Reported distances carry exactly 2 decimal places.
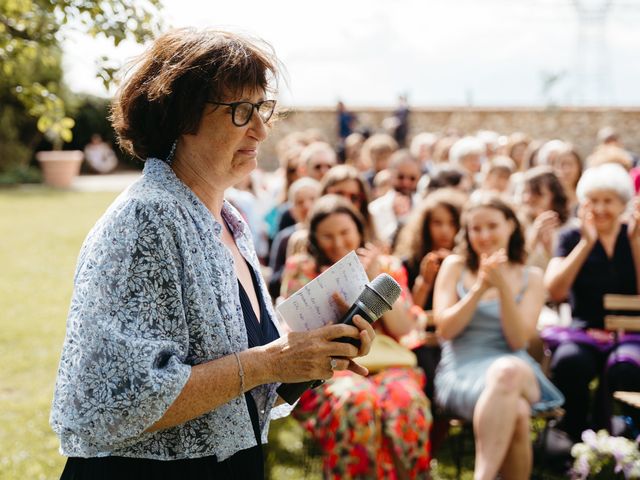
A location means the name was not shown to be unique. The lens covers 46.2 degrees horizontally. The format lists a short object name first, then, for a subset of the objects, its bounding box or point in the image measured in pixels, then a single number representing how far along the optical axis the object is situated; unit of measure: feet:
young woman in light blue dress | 12.78
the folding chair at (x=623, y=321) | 13.38
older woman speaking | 5.19
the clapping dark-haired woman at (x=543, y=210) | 18.92
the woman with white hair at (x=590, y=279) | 15.02
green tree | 10.14
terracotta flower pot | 77.05
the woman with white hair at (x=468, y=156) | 27.20
